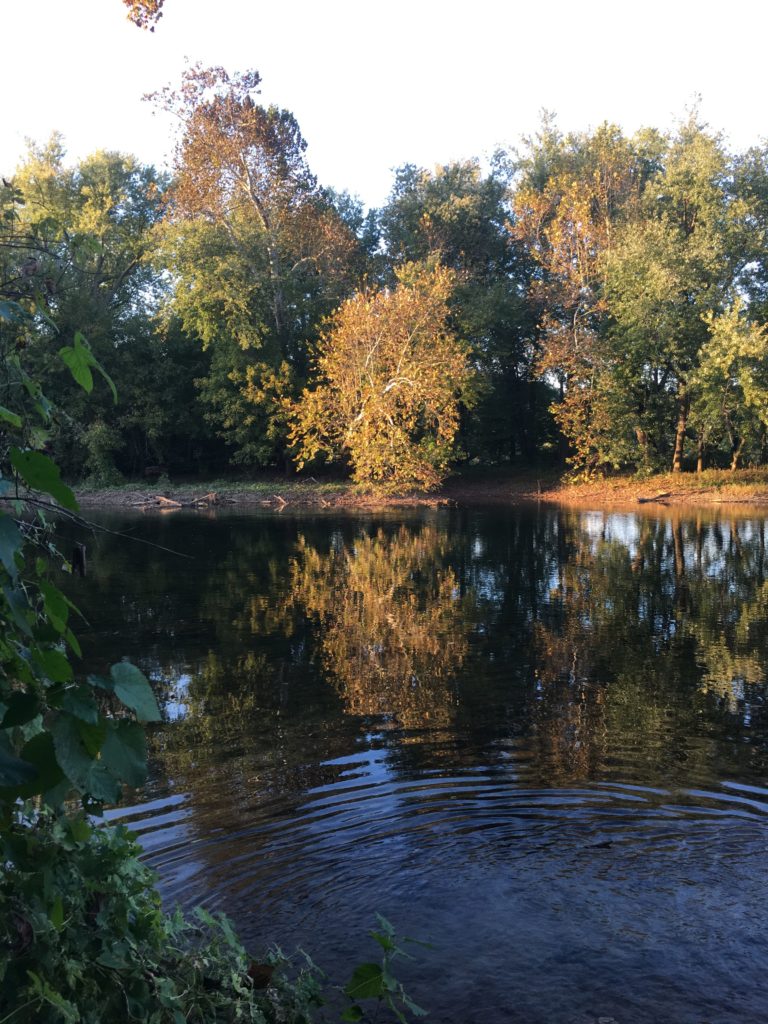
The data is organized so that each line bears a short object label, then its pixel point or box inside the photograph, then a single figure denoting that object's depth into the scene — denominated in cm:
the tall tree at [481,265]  3981
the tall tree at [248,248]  3625
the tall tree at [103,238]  3856
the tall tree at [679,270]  3434
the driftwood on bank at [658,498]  3394
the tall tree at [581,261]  3750
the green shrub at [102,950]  246
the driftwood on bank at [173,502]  3372
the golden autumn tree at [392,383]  3344
